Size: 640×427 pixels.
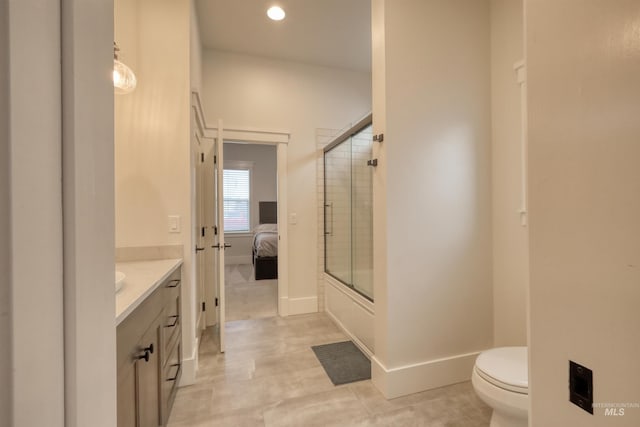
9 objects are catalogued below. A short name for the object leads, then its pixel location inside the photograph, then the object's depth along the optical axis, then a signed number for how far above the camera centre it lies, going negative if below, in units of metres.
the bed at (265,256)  5.07 -0.75
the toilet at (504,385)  1.25 -0.80
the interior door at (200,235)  2.70 -0.20
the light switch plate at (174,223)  2.04 -0.06
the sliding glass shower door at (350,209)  2.71 +0.05
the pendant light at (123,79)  1.56 +0.77
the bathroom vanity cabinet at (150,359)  0.96 -0.62
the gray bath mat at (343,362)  2.11 -1.22
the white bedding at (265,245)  5.07 -0.56
